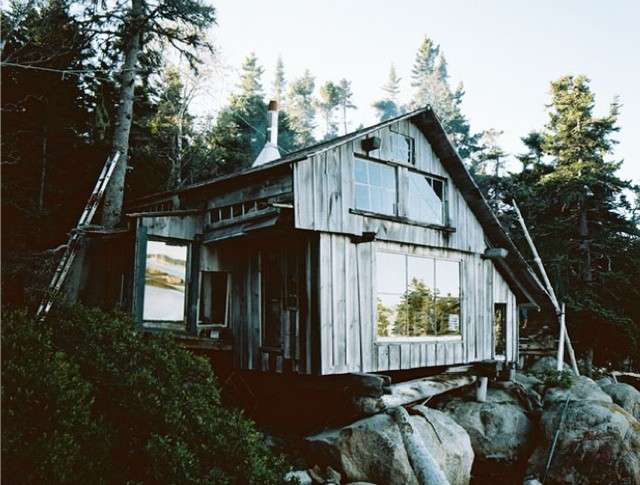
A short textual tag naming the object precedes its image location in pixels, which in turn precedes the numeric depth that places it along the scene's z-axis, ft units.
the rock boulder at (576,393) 44.31
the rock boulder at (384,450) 30.66
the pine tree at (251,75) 145.61
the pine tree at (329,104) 174.29
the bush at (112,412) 16.84
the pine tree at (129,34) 46.62
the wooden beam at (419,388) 36.65
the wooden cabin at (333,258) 34.22
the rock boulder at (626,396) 52.70
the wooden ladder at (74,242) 28.93
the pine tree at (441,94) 132.05
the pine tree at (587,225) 64.64
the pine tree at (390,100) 182.29
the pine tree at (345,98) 180.04
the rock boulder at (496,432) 40.57
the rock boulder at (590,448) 36.86
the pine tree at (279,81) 192.46
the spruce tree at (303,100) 175.22
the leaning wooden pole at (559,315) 53.78
